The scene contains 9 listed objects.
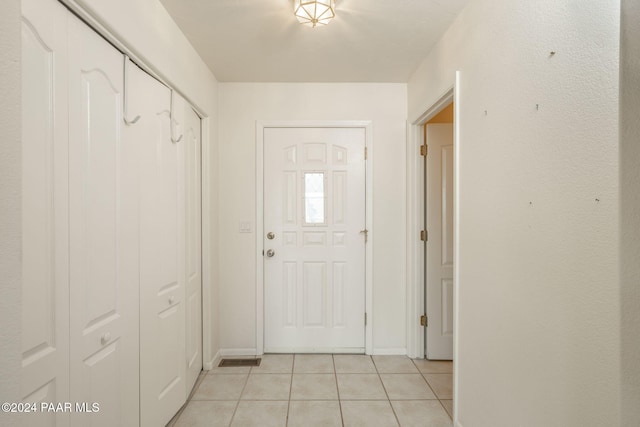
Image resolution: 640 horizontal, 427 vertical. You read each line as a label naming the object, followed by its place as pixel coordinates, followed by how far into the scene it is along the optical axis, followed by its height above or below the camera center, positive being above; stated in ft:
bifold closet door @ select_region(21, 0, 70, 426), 3.04 +0.01
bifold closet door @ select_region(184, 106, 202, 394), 6.96 -0.83
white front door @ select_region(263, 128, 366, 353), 8.98 -0.82
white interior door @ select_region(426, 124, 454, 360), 8.56 -0.80
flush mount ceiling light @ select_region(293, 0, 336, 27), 5.09 +3.47
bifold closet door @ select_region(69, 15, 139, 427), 3.69 -0.38
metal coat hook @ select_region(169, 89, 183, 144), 6.09 +1.82
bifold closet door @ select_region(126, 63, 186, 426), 5.14 -0.74
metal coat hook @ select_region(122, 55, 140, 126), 4.60 +1.70
